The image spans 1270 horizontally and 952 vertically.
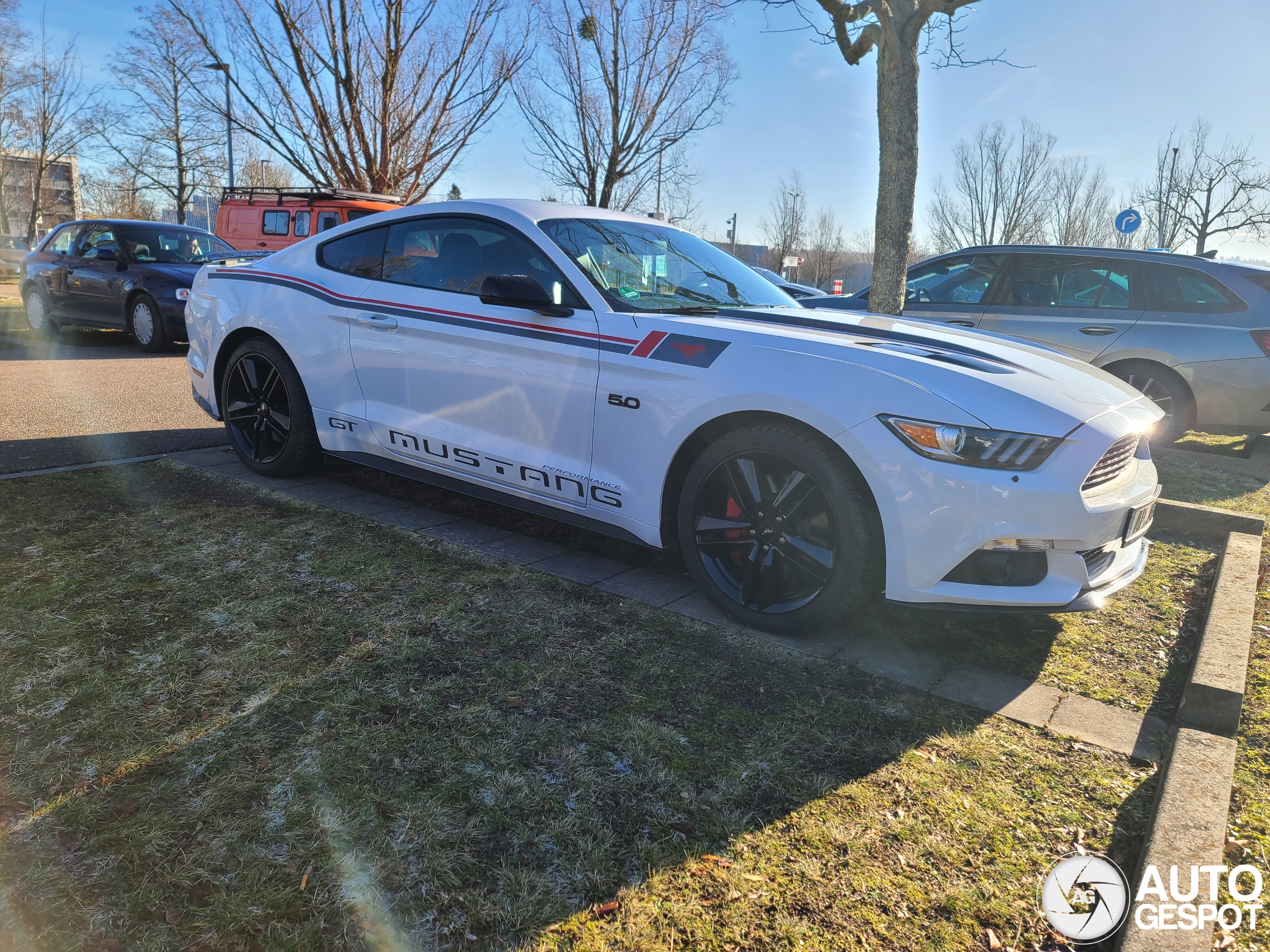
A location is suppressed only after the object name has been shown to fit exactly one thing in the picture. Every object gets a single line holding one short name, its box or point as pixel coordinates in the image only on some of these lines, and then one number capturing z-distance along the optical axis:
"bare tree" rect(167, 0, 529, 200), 18.83
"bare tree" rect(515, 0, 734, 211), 20.55
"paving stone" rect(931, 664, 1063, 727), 2.89
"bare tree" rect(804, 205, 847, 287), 58.16
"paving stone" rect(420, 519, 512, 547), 4.25
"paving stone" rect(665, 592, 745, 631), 3.43
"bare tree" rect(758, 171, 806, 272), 46.97
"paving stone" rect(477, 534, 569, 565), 4.05
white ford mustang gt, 2.85
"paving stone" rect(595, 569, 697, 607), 3.67
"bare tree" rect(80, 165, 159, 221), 37.56
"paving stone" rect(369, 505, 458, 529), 4.46
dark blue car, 10.62
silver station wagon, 6.61
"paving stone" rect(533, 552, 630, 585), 3.87
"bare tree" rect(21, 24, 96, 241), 27.53
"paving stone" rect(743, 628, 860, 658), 3.23
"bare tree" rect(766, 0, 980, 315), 7.12
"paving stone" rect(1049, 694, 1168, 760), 2.72
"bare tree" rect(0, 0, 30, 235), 24.52
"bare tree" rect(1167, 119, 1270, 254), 34.94
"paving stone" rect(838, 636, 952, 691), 3.08
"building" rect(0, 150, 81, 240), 40.62
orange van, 16.14
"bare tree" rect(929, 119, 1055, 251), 39.88
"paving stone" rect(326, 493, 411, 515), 4.66
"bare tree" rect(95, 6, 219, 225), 31.36
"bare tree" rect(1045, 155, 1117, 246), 40.22
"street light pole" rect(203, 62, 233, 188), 20.57
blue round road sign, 14.17
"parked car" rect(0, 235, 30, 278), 25.69
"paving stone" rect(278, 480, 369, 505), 4.85
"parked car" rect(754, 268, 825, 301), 7.93
